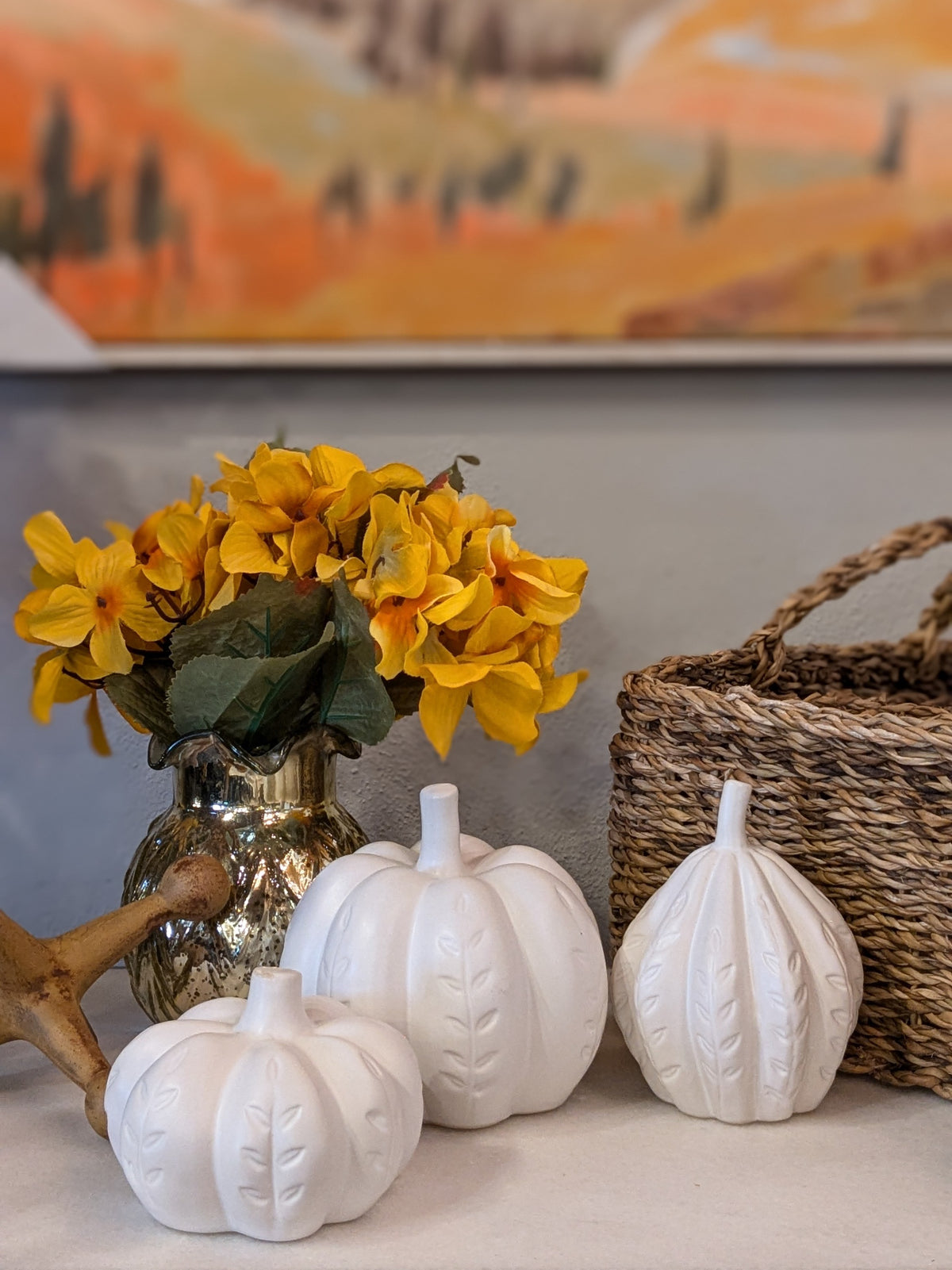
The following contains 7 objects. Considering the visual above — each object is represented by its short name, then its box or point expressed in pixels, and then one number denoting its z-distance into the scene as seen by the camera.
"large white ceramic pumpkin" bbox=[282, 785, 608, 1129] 0.64
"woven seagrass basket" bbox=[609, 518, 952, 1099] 0.68
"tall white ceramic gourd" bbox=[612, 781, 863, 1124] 0.65
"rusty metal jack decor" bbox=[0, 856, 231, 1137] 0.67
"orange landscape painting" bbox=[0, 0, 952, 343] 0.93
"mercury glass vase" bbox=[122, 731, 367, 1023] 0.74
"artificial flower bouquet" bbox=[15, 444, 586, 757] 0.71
